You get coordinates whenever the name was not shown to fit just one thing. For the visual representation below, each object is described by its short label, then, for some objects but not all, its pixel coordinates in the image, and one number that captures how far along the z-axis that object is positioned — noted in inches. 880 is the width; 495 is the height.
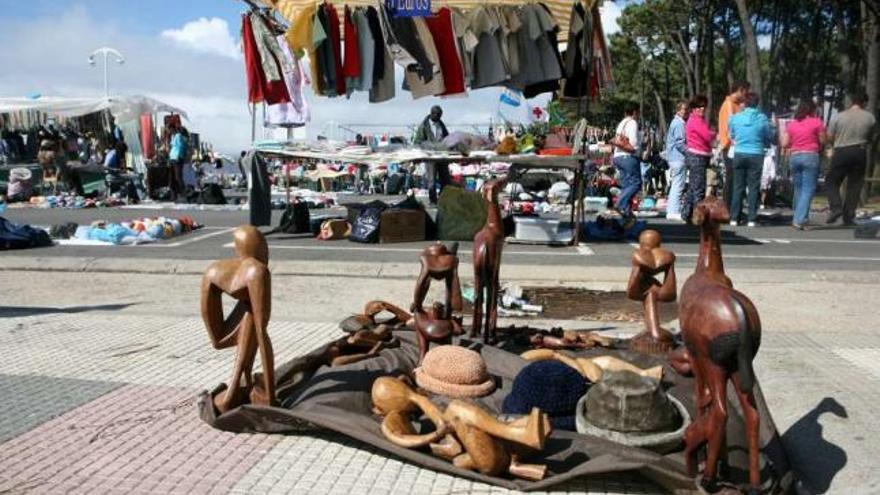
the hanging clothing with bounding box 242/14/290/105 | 438.9
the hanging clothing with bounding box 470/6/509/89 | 419.5
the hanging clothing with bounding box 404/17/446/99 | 421.1
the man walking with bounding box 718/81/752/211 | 488.1
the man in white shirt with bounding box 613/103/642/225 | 470.0
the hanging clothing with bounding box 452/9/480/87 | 421.4
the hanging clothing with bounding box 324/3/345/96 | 422.7
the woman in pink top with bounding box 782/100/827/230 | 474.3
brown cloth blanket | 114.5
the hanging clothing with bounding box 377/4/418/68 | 409.7
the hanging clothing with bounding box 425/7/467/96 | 423.8
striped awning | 438.9
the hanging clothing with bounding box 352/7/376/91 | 421.5
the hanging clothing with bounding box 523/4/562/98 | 419.8
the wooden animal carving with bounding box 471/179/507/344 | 177.2
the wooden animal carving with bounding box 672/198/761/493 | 100.5
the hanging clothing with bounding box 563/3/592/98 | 408.5
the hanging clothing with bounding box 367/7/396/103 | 425.1
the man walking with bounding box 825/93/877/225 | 471.2
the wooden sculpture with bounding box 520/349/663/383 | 152.0
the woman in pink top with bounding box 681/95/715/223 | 461.4
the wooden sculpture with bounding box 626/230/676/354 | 173.5
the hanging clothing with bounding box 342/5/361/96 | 421.7
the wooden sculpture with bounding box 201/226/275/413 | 134.5
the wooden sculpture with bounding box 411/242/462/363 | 165.5
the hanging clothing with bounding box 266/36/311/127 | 450.9
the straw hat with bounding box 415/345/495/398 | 148.5
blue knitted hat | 135.3
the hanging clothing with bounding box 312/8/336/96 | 414.3
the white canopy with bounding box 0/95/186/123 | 860.6
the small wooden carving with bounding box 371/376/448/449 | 124.0
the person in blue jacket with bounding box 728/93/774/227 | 456.4
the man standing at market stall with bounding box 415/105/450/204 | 537.6
